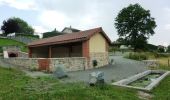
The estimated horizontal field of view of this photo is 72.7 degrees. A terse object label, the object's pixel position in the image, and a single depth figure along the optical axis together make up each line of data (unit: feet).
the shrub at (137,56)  58.18
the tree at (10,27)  109.56
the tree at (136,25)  92.52
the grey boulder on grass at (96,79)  18.51
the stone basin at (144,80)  20.00
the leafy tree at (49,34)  89.53
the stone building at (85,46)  36.04
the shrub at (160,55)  74.99
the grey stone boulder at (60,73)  24.53
